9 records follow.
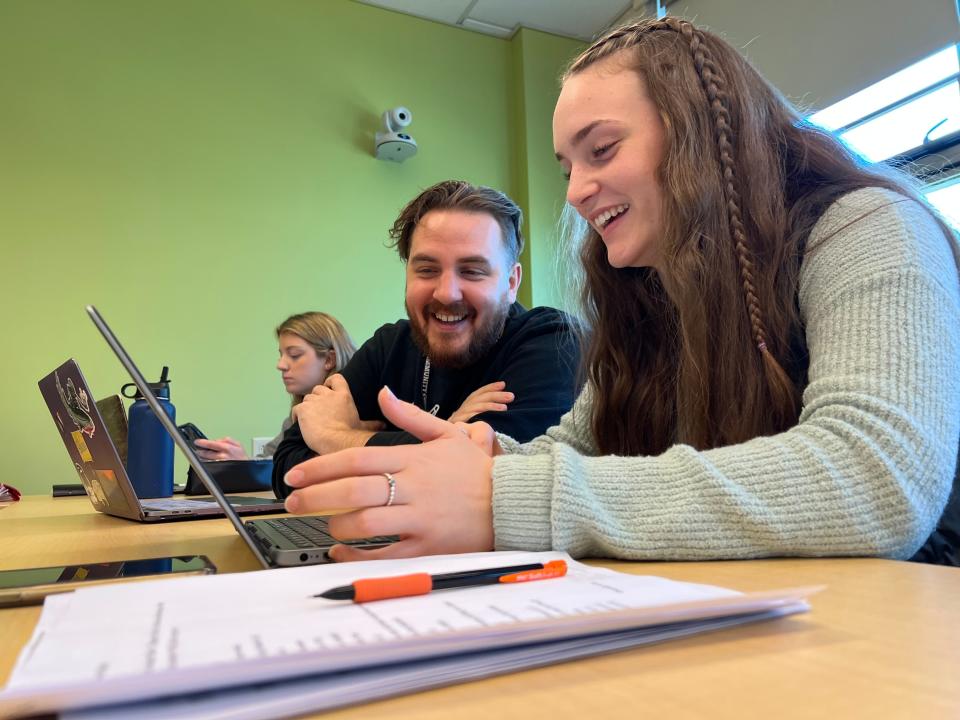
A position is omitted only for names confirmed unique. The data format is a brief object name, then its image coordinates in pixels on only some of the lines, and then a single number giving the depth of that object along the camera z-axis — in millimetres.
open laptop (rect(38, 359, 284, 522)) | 907
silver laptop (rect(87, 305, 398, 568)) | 574
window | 1867
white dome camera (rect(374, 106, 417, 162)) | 2941
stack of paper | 244
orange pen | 361
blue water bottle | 1350
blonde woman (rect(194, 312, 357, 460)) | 2582
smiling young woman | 542
